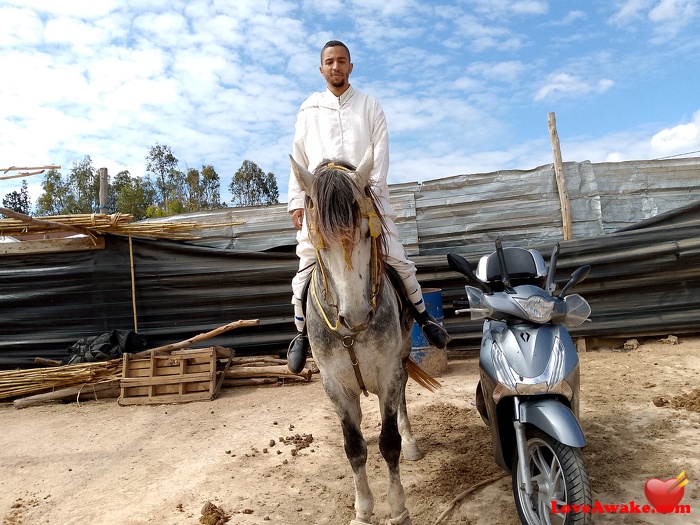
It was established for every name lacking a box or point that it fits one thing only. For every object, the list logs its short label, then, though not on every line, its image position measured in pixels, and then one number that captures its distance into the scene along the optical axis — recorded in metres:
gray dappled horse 2.38
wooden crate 6.10
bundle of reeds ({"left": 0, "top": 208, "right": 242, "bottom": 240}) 6.63
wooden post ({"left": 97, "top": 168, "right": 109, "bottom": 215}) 8.62
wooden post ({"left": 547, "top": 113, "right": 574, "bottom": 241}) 7.21
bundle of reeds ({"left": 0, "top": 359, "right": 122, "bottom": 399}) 6.34
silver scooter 2.16
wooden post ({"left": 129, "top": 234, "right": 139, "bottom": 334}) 7.29
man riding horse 3.33
